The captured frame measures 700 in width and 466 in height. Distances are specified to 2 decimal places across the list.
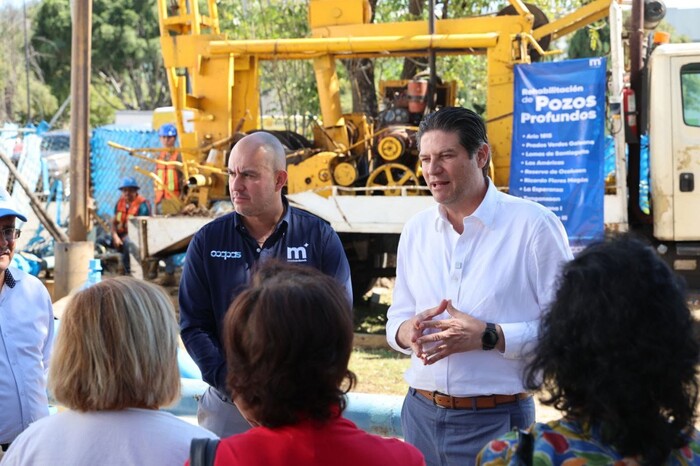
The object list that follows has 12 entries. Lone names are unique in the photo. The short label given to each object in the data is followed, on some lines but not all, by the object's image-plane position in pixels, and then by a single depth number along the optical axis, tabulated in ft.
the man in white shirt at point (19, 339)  11.23
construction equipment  31.14
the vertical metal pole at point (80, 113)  30.99
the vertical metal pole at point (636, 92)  29.30
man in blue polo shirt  12.10
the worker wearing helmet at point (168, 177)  37.12
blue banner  27.91
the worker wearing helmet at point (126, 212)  41.22
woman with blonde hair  7.58
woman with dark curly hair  6.02
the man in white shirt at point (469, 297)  10.23
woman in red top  6.61
